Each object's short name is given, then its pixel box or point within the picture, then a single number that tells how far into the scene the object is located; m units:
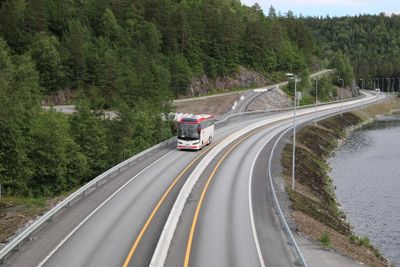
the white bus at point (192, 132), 53.78
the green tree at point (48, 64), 87.19
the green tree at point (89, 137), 51.94
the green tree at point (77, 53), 90.81
